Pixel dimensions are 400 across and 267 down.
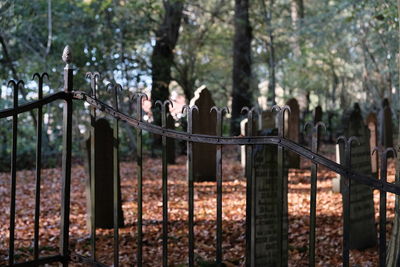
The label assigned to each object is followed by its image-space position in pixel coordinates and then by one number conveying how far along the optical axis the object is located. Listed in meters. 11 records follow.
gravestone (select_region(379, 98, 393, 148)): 13.02
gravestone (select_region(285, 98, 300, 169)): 13.27
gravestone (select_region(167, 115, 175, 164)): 13.73
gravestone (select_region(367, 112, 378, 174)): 11.25
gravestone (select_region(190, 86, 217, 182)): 10.03
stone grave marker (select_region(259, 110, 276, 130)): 11.65
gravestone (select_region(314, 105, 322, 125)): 14.77
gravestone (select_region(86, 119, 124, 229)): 6.30
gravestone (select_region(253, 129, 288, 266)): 4.49
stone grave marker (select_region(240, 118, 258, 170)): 10.73
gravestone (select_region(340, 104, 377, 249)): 5.54
